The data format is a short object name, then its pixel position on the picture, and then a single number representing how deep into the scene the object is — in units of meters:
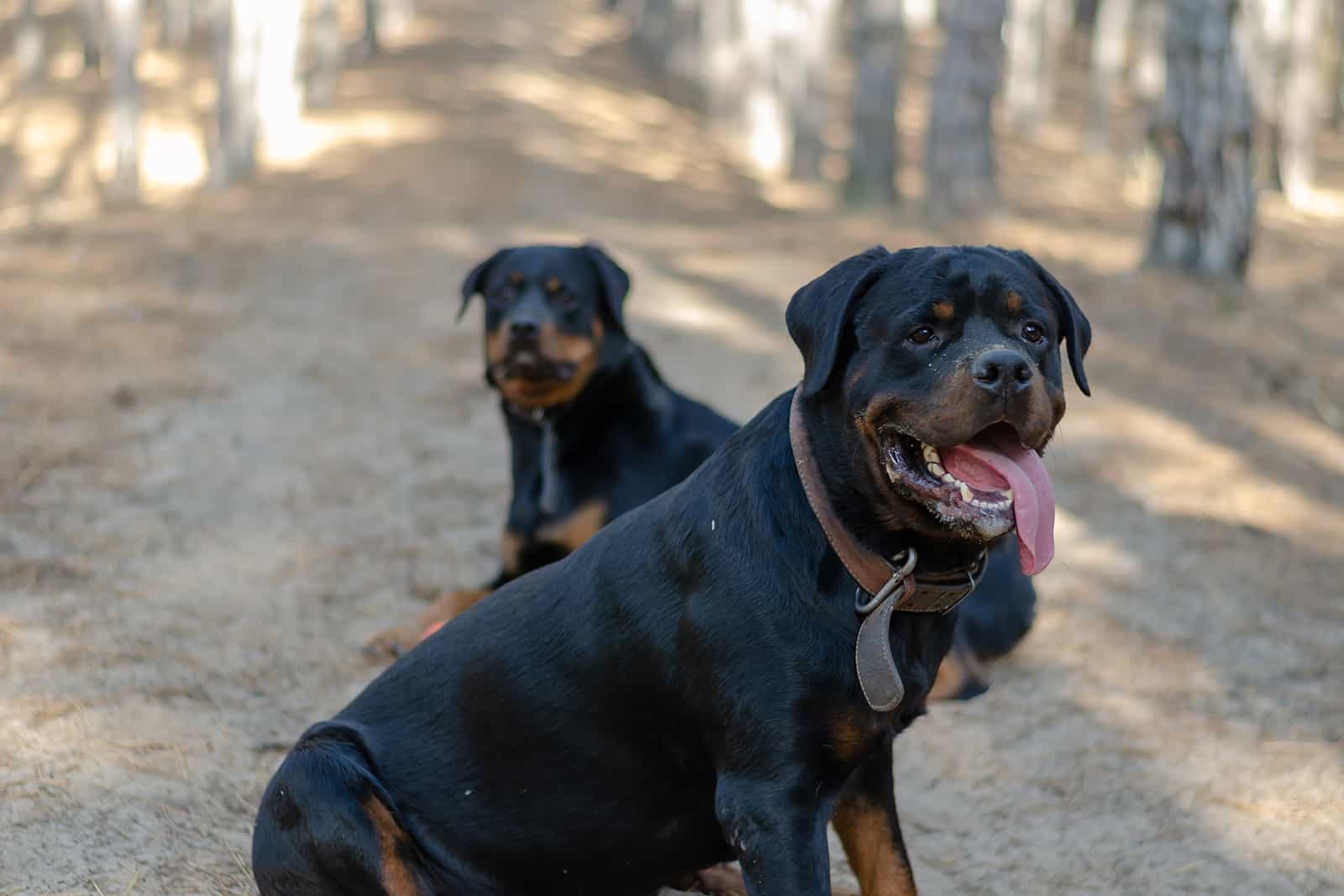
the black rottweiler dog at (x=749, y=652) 3.08
